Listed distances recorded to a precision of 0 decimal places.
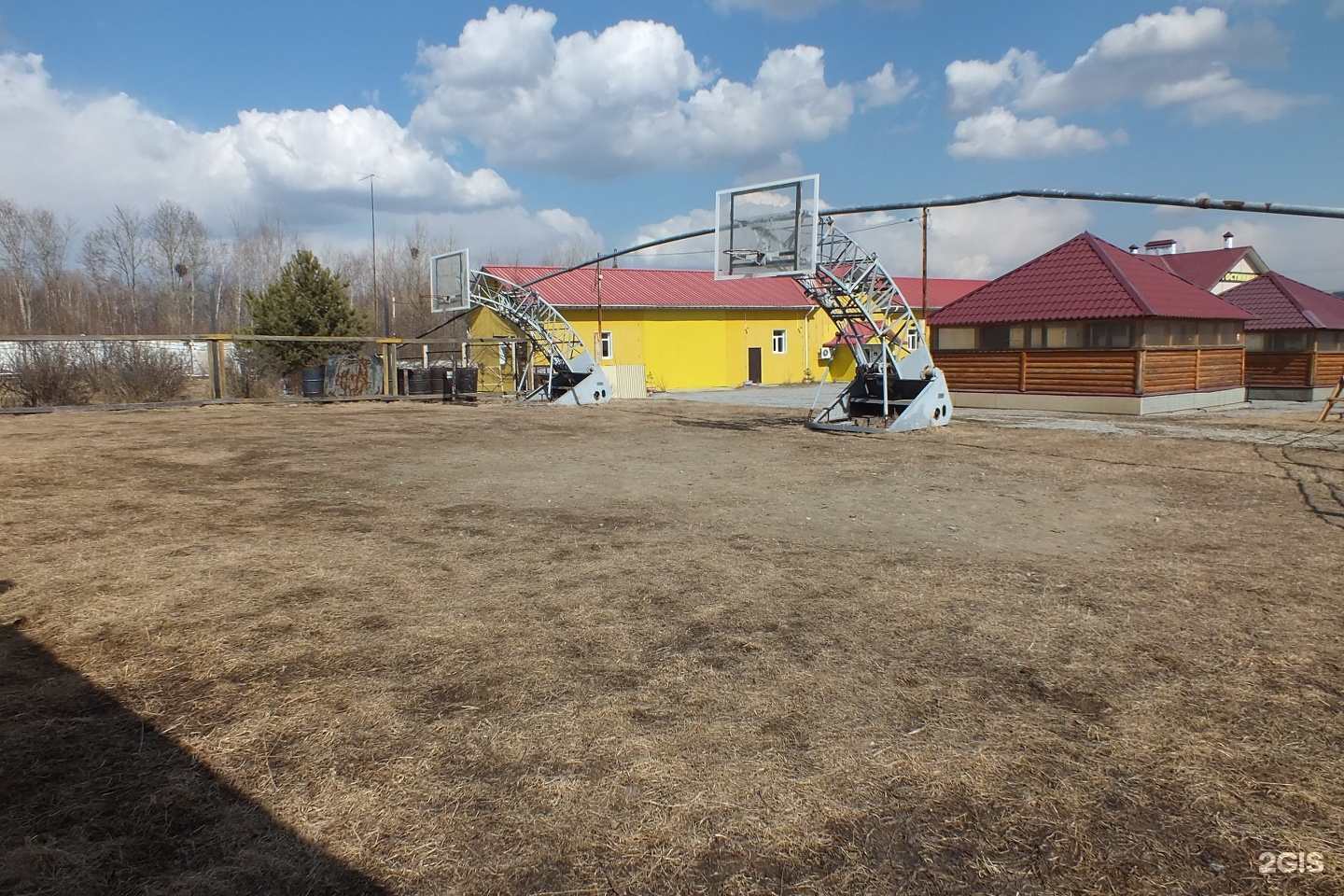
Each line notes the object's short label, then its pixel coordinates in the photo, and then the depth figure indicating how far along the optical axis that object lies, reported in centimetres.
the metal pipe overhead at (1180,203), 677
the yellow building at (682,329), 3478
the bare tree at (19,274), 5219
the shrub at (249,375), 2553
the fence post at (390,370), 2752
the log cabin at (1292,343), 2533
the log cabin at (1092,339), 2148
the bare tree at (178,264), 5969
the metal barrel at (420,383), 2855
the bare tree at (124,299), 5862
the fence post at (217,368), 2403
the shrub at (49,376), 2125
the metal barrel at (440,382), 2873
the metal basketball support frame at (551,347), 2725
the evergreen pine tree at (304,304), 2956
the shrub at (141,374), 2314
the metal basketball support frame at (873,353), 1738
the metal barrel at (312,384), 2661
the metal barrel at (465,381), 2859
